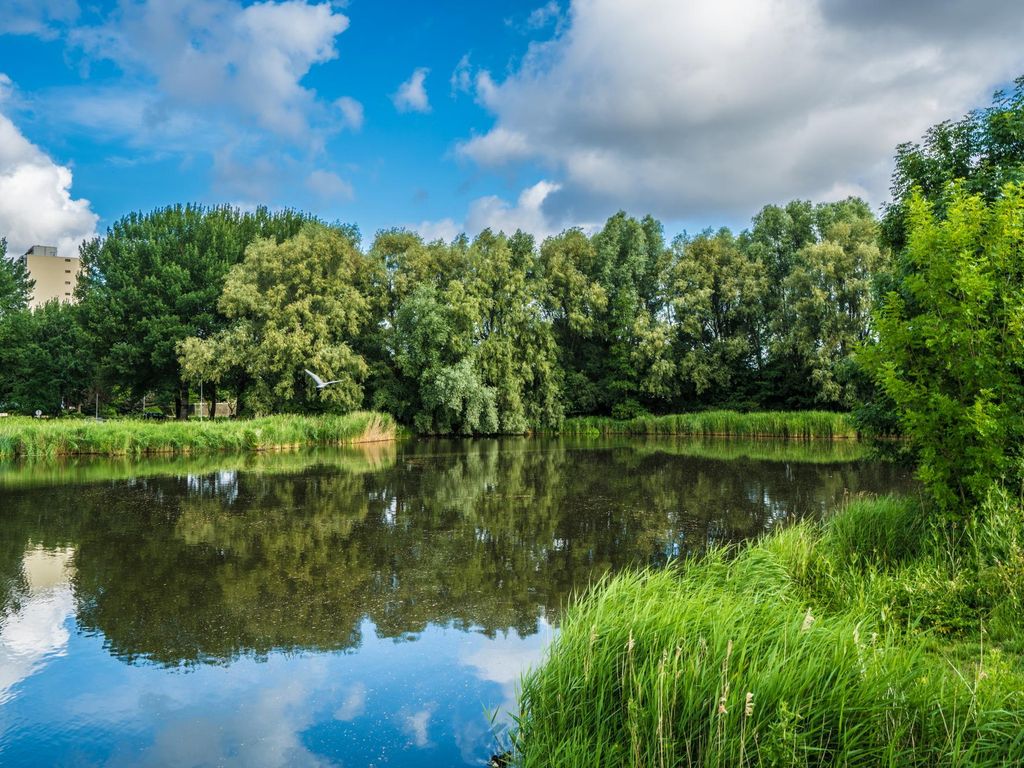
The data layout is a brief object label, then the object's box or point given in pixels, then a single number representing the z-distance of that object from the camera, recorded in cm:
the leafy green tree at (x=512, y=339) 4016
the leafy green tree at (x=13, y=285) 4784
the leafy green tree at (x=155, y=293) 3762
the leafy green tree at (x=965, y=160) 1066
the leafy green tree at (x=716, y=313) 4250
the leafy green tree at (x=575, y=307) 4478
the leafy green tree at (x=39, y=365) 4706
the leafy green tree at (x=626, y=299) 4388
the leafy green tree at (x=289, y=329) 3406
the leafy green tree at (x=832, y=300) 3672
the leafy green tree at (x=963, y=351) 661
